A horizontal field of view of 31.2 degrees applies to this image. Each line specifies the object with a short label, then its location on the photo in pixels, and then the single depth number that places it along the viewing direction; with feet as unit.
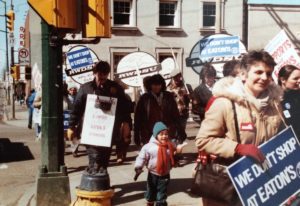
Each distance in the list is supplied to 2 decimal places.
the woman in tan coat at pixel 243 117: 11.98
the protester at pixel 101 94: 21.01
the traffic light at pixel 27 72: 74.90
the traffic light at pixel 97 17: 18.16
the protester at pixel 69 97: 41.06
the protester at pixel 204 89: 27.48
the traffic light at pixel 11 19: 93.76
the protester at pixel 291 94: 17.06
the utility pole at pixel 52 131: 21.63
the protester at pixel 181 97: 35.96
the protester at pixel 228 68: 19.80
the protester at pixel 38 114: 44.80
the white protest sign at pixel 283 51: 21.40
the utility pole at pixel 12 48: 88.72
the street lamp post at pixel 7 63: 133.39
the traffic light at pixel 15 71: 88.02
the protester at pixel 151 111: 23.12
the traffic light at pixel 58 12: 18.29
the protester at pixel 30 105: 64.14
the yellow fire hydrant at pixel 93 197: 14.97
